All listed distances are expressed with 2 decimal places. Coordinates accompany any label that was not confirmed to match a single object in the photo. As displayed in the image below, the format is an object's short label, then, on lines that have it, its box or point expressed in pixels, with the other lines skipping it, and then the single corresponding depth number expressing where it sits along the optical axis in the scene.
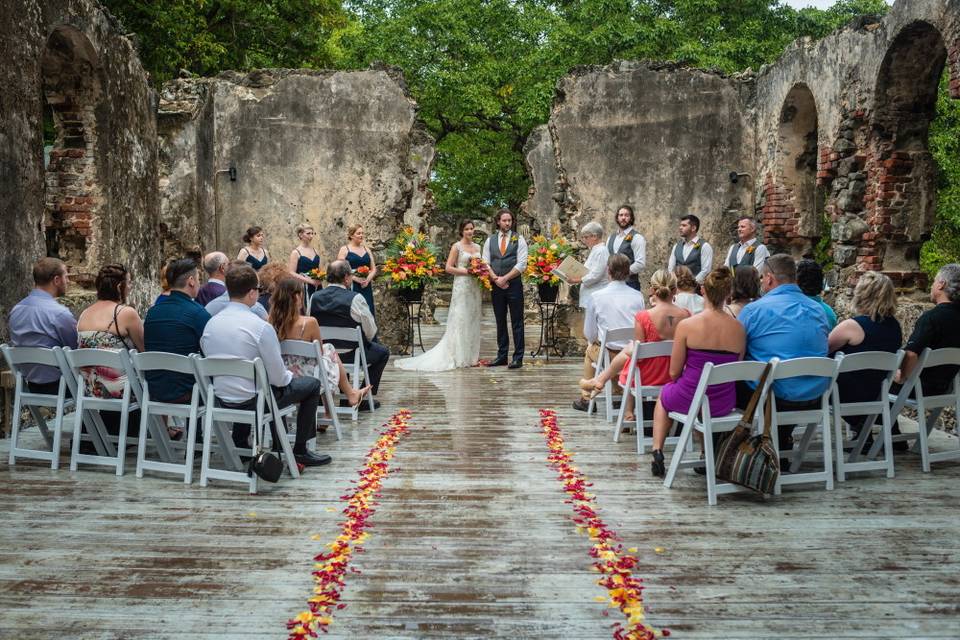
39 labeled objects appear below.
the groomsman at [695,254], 10.64
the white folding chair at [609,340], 7.72
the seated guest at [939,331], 6.25
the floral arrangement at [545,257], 11.70
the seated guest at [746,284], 6.21
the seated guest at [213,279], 7.89
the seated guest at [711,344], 5.53
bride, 11.48
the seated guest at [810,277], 6.53
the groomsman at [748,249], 10.02
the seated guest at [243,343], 5.63
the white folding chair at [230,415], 5.46
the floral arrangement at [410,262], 11.85
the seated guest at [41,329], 6.39
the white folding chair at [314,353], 6.45
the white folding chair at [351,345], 7.96
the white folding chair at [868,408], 5.73
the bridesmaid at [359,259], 11.30
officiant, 10.26
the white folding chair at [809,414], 5.32
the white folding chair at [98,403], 5.79
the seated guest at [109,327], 6.09
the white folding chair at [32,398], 6.05
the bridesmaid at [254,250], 10.57
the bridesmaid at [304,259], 11.23
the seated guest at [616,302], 7.93
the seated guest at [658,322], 6.77
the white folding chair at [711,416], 5.22
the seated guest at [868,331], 6.07
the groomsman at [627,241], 10.77
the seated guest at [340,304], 7.95
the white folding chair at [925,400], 6.11
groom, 11.29
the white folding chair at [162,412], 5.57
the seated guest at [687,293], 7.55
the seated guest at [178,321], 6.05
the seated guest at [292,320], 6.48
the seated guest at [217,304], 7.23
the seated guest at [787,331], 5.66
